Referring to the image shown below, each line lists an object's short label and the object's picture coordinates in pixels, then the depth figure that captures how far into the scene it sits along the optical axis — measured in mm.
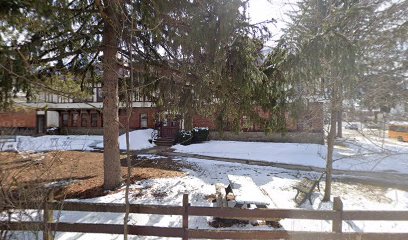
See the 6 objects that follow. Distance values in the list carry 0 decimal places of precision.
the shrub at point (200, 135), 22508
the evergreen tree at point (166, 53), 6758
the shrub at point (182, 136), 21966
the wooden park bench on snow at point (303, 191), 8836
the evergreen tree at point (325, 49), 5504
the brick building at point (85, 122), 23317
